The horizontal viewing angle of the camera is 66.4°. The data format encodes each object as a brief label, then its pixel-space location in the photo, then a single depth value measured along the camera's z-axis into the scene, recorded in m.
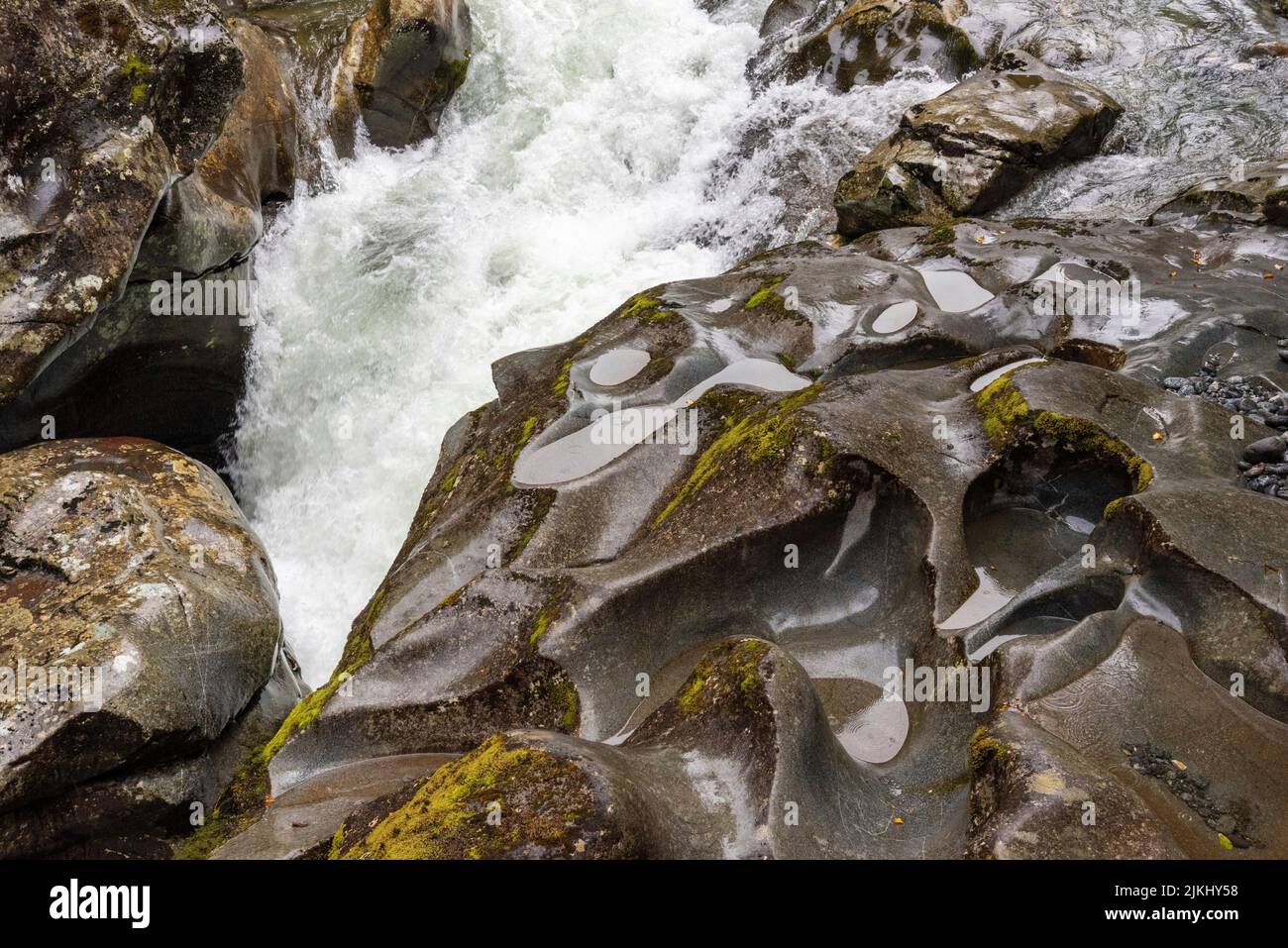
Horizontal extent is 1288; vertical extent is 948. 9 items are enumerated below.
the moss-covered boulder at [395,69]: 15.59
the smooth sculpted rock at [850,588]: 4.54
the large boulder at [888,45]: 15.97
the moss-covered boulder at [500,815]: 4.11
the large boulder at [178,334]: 9.58
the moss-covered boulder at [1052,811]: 3.99
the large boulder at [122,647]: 6.52
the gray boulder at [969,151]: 12.13
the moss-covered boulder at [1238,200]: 10.05
